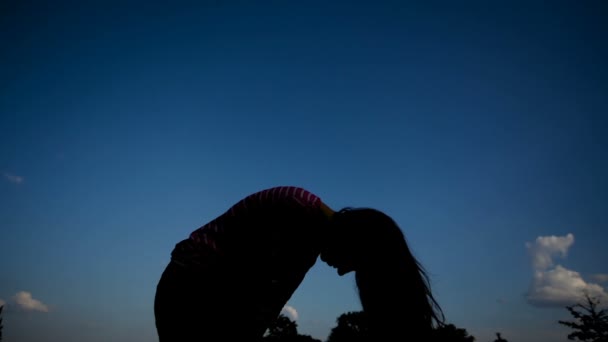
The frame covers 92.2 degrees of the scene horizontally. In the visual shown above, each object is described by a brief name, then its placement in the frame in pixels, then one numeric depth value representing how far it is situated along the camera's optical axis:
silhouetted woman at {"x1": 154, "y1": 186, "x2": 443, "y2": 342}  1.75
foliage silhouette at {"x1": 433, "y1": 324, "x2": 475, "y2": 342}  41.53
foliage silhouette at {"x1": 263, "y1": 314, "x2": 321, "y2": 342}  46.06
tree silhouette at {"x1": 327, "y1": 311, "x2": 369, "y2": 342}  46.75
